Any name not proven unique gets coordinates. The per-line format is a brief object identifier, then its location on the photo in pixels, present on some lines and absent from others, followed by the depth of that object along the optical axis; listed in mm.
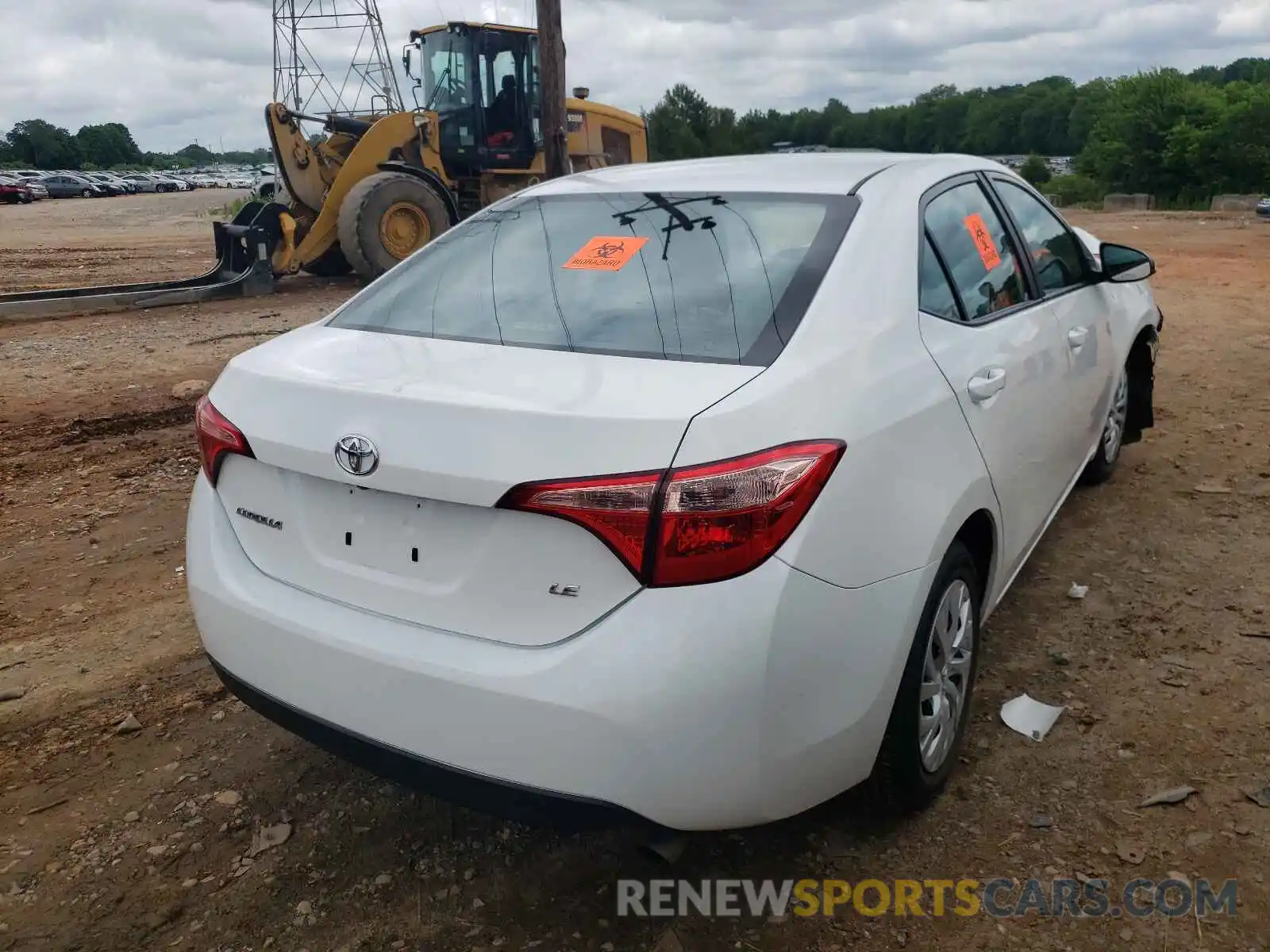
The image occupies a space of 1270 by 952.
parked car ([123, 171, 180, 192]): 71500
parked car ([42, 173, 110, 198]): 59062
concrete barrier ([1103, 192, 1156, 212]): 29984
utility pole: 9414
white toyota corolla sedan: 1855
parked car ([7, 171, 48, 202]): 54062
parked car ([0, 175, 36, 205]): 49650
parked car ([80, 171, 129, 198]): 63906
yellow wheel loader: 12203
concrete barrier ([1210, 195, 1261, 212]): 25469
